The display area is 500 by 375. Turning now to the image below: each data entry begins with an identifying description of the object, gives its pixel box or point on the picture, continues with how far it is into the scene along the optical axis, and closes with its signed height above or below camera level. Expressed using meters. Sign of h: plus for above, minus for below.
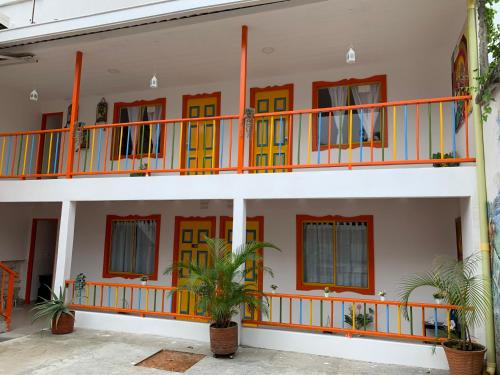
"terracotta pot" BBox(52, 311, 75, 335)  6.71 -1.40
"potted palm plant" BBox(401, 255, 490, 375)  4.61 -0.65
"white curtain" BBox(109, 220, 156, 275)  9.10 -0.12
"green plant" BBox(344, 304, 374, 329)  7.26 -1.25
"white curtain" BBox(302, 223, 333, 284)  7.77 -0.12
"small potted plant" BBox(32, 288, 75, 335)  6.66 -1.25
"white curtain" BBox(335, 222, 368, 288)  7.54 -0.13
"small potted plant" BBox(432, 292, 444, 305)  5.21 -0.61
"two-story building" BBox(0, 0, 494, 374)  6.09 +1.84
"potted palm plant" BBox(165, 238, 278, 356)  5.59 -0.70
